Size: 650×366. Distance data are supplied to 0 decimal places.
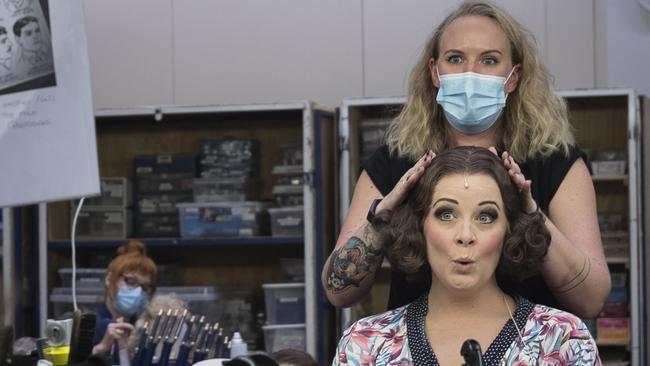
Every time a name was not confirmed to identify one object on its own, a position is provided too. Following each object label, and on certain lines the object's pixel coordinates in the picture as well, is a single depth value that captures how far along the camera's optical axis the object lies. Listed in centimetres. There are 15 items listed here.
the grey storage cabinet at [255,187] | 492
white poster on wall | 251
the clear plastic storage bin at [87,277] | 516
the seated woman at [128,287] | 435
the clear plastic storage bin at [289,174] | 516
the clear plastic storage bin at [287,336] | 499
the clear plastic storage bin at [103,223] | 529
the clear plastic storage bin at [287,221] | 503
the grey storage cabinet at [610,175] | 464
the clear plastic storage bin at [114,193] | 531
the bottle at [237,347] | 267
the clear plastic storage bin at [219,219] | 510
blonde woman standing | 178
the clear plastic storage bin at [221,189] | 518
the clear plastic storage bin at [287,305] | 505
